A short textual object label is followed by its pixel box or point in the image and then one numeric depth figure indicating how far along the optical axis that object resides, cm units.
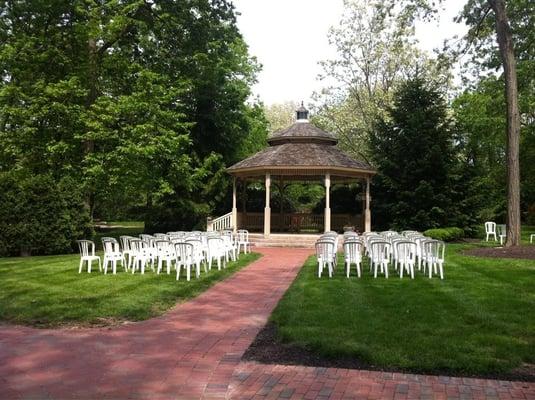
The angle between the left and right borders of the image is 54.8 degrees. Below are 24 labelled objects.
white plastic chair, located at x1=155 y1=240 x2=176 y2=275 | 1324
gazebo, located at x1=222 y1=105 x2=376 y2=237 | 2331
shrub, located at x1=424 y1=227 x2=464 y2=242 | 2286
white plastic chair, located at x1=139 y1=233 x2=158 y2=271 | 1370
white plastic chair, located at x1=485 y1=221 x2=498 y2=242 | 2459
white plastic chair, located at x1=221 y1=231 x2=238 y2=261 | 1538
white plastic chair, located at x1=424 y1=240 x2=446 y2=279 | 1200
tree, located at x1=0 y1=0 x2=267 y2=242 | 2055
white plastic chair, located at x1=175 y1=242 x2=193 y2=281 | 1194
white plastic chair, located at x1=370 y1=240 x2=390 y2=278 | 1217
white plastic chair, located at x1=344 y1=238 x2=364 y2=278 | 1223
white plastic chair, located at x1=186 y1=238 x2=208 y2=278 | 1245
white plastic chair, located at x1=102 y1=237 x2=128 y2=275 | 1286
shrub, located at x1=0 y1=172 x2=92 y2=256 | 1830
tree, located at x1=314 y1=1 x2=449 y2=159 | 3844
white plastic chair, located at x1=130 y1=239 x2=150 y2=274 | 1322
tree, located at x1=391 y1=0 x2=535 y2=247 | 1809
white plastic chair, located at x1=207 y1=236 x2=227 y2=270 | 1371
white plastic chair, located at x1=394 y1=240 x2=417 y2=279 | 1211
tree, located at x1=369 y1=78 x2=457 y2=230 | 2606
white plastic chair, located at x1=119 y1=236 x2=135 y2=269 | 1364
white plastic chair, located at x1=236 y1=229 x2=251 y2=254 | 1859
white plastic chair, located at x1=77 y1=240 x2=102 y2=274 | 1293
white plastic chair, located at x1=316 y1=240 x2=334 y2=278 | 1235
